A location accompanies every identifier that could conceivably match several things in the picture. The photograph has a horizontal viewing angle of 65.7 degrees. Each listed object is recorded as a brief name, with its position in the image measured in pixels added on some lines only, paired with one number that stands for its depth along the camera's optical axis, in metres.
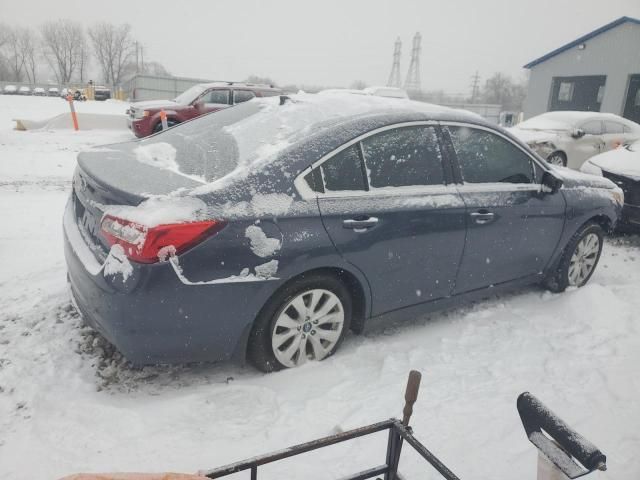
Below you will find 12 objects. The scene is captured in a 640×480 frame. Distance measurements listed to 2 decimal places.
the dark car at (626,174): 6.13
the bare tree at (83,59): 94.53
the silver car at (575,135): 11.14
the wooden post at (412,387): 1.68
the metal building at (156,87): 31.83
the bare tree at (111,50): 92.19
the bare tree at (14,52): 91.00
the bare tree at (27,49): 95.88
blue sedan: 2.53
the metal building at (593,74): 21.02
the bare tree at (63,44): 93.31
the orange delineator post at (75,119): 16.78
